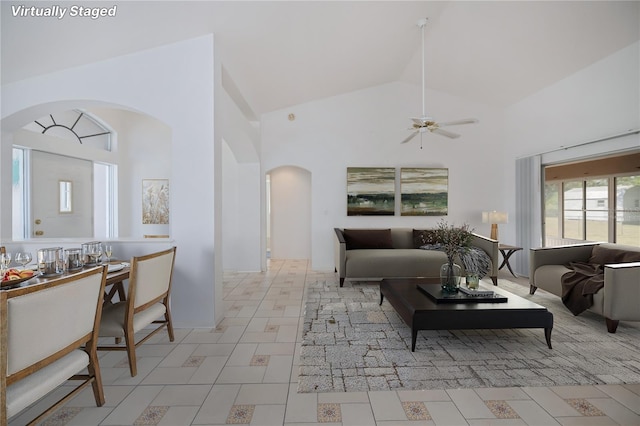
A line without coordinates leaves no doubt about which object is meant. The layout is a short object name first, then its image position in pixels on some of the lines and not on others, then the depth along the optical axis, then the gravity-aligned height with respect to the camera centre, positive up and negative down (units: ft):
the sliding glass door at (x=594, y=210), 15.23 +0.09
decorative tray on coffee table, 9.59 -2.62
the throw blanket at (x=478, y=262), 16.17 -2.58
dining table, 6.73 -1.56
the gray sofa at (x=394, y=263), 16.22 -2.62
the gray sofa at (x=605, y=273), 9.90 -2.28
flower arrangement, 10.46 -1.53
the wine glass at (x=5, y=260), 7.77 -1.20
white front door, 14.56 +0.72
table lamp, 18.15 -0.35
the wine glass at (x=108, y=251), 9.38 -1.17
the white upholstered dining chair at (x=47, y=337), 4.51 -2.04
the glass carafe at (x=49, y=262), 7.69 -1.24
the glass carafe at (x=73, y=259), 8.21 -1.27
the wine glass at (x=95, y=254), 8.85 -1.19
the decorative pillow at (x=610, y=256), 11.60 -1.70
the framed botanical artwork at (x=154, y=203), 20.45 +0.54
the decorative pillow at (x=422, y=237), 18.44 -1.53
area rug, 7.43 -3.90
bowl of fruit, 6.55 -1.40
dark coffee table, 8.70 -2.91
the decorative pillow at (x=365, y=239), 18.45 -1.61
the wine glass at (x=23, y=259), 7.89 -1.18
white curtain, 17.51 +0.25
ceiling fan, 12.78 +3.62
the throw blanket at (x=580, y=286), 10.79 -2.64
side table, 17.44 -2.37
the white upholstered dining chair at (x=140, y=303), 7.48 -2.34
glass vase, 10.40 -2.20
